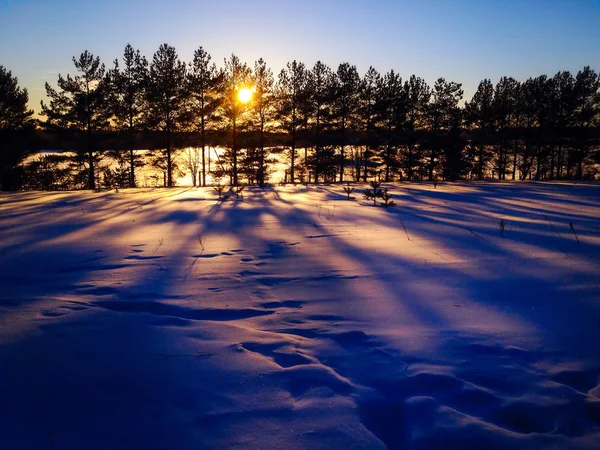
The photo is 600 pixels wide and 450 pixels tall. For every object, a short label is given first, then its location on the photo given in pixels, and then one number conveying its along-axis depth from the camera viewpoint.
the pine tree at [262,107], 30.23
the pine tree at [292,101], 32.65
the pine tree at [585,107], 36.50
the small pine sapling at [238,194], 11.34
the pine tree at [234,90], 29.31
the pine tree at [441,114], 36.72
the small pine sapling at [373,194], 9.17
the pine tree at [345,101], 33.94
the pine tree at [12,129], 29.48
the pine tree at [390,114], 35.31
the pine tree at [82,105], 27.91
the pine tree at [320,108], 33.75
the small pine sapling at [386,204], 8.27
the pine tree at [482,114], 37.81
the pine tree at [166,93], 29.09
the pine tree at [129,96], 28.92
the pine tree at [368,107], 35.00
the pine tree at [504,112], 37.97
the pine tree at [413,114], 36.31
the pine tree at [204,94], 29.22
